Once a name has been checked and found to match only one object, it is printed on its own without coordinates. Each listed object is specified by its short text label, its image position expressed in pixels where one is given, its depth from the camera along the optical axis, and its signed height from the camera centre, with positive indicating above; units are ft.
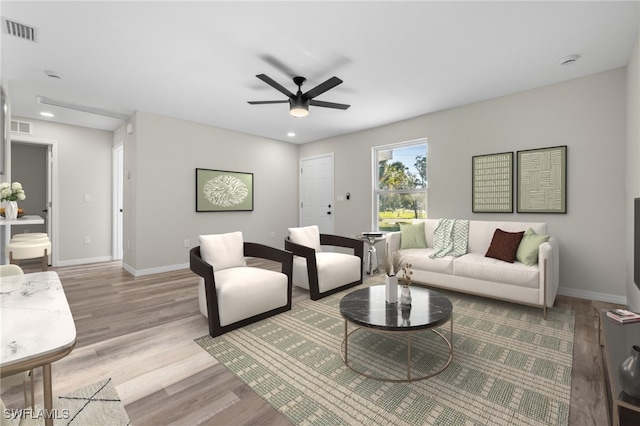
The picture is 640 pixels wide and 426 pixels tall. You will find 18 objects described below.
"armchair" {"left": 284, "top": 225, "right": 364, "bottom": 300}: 11.02 -2.07
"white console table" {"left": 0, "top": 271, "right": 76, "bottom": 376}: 2.34 -1.09
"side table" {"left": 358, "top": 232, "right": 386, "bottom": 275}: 14.06 -1.86
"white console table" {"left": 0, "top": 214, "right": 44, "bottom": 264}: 8.22 -0.66
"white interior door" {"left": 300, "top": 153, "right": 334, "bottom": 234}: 19.99 +1.41
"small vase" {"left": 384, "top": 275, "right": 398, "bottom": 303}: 7.19 -1.90
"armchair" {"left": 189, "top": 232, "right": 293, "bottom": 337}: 8.10 -2.13
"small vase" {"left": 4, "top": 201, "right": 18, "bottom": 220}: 8.95 +0.04
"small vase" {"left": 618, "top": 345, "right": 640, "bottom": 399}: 3.64 -2.07
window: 15.64 +1.60
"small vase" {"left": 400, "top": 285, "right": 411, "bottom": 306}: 7.10 -2.07
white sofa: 9.12 -2.01
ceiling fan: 9.40 +3.95
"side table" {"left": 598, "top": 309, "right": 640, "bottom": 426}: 3.60 -2.28
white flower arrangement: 8.59 +0.57
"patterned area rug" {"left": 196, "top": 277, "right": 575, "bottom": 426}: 5.11 -3.43
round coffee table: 5.98 -2.29
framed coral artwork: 16.88 +1.28
